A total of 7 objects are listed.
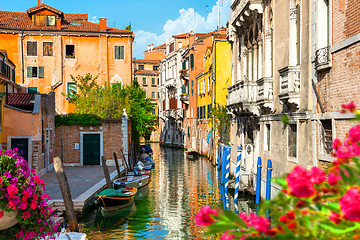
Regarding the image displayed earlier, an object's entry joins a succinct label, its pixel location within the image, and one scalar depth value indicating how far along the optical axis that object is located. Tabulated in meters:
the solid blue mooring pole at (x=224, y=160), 20.36
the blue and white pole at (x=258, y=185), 13.17
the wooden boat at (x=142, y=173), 20.69
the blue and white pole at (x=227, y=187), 15.68
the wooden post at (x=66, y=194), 10.41
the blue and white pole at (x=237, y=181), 14.43
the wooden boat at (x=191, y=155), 34.59
